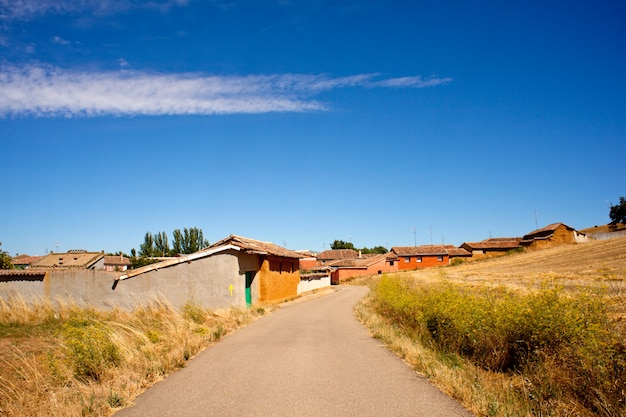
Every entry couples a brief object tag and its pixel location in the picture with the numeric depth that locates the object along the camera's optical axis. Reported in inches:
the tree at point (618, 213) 3073.3
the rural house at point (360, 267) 2802.7
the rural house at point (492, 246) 3061.0
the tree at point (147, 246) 3316.9
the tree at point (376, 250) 6405.5
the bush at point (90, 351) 313.9
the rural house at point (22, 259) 2664.6
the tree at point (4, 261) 1393.9
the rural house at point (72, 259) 1999.3
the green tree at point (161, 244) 3280.0
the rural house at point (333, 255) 3964.3
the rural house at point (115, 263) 3234.7
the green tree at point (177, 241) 3243.1
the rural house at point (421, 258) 3034.0
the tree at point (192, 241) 3253.0
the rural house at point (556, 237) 2420.0
